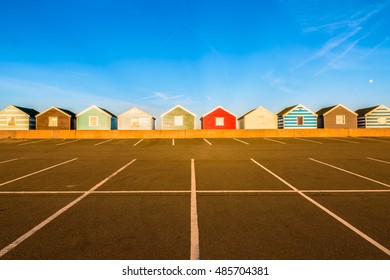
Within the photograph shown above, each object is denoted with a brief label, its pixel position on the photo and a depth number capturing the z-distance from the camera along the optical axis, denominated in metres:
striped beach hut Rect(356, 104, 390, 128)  37.00
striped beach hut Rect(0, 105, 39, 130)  36.25
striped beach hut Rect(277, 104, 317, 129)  36.25
